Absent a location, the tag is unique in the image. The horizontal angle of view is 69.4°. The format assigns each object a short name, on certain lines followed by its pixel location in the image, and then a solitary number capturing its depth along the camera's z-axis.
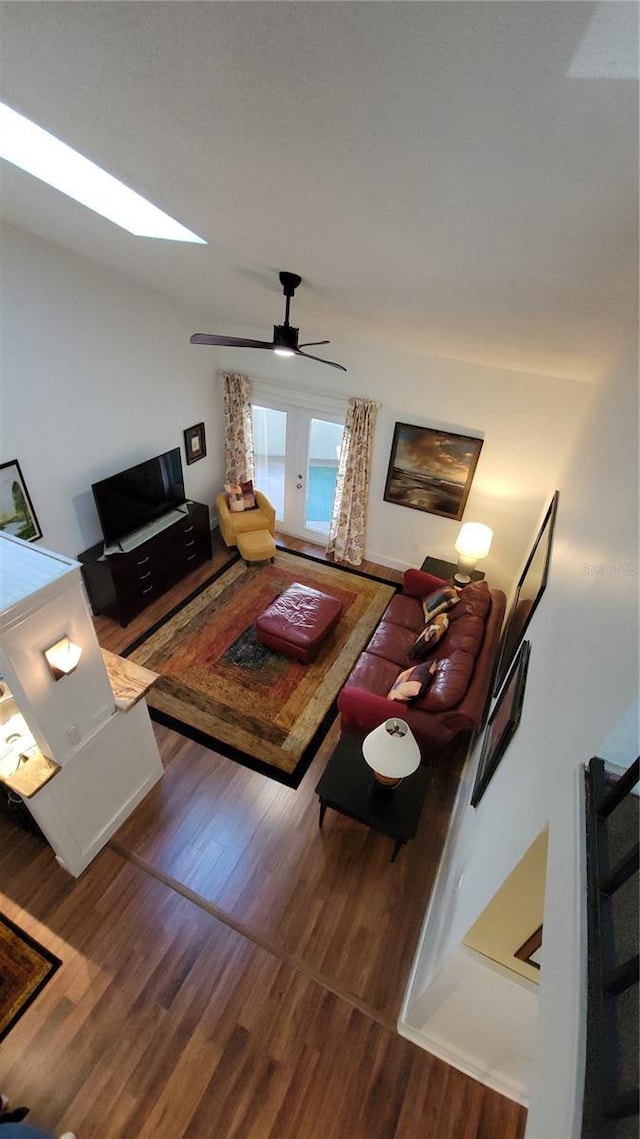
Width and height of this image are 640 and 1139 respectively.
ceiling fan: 2.96
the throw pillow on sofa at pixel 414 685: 3.33
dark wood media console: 4.57
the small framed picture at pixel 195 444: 5.59
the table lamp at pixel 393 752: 2.51
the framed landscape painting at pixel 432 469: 4.81
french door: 5.65
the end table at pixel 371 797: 2.87
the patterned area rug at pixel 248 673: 3.83
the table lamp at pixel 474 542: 4.69
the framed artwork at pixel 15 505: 3.78
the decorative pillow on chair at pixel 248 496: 5.89
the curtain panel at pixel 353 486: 5.09
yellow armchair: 5.80
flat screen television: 4.52
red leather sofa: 3.23
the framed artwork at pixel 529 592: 2.90
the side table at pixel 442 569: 5.03
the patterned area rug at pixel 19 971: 2.50
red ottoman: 4.36
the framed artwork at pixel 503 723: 2.20
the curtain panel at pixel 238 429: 5.64
